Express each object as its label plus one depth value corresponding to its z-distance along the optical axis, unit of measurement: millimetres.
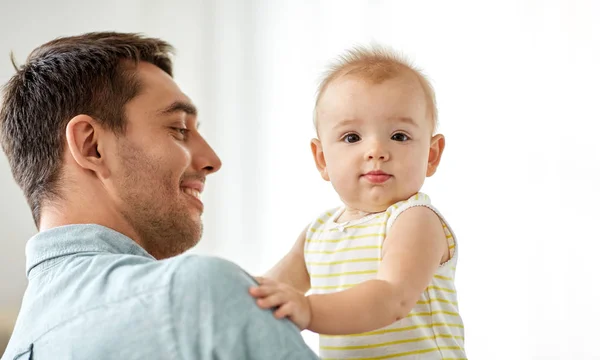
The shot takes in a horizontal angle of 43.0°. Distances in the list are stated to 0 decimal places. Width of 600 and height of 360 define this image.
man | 1017
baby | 1237
